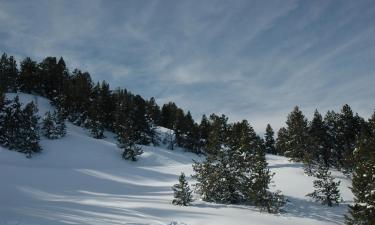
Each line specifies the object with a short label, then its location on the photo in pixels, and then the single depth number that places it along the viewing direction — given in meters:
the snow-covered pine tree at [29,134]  49.12
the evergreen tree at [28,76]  85.79
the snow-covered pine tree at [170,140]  78.84
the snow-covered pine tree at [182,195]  30.92
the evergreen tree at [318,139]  56.37
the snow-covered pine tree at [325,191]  36.94
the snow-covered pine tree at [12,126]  49.25
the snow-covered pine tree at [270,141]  101.06
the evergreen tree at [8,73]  79.31
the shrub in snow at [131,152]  58.62
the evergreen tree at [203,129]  84.41
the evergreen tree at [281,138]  77.84
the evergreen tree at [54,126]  58.31
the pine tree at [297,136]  56.11
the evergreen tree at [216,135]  37.69
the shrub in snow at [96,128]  68.00
